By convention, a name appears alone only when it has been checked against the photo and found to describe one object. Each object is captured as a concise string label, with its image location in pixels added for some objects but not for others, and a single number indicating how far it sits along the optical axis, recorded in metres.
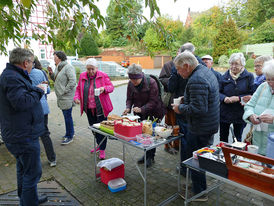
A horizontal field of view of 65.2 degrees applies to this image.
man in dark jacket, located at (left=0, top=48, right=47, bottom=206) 2.23
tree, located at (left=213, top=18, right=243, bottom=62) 25.09
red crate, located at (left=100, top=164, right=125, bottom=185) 3.26
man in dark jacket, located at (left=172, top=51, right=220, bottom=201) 2.44
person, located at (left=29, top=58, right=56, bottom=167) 3.41
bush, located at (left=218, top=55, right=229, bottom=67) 23.19
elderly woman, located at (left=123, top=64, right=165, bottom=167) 3.44
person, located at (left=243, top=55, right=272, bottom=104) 3.53
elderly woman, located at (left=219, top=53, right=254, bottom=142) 3.46
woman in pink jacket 3.92
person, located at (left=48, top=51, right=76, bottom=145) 4.61
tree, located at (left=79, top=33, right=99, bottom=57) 36.62
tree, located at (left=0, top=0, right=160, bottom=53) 1.93
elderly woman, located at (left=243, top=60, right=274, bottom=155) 2.26
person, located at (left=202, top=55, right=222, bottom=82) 4.09
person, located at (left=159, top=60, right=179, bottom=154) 3.98
